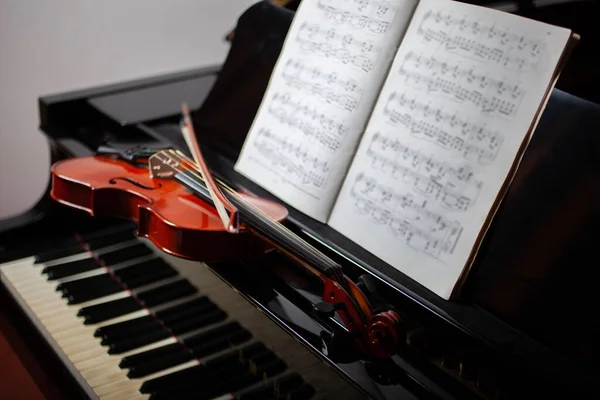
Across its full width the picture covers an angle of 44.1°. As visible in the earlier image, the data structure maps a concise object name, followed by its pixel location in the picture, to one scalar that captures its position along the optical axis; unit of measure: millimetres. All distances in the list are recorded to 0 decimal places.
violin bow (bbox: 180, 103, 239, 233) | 1294
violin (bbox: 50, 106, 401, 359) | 1208
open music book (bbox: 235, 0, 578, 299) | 1261
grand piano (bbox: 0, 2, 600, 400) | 1176
